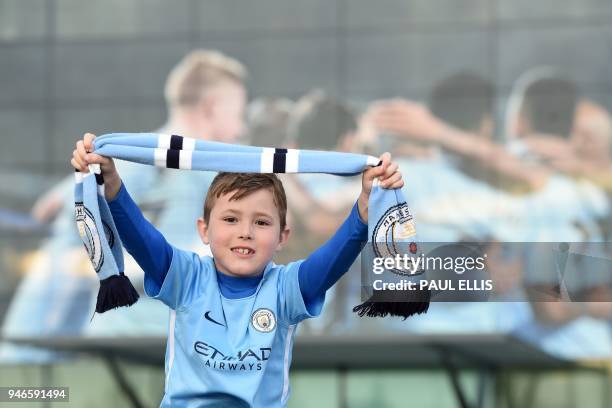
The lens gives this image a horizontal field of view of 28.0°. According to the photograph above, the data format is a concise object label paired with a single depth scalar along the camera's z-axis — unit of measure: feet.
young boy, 12.66
